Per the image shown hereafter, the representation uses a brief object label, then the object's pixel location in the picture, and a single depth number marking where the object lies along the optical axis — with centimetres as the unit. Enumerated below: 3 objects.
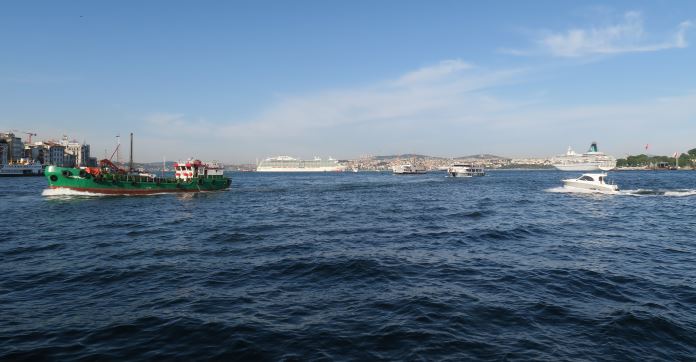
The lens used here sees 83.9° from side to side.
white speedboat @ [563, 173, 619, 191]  5262
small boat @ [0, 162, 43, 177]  12619
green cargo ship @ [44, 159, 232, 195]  5153
